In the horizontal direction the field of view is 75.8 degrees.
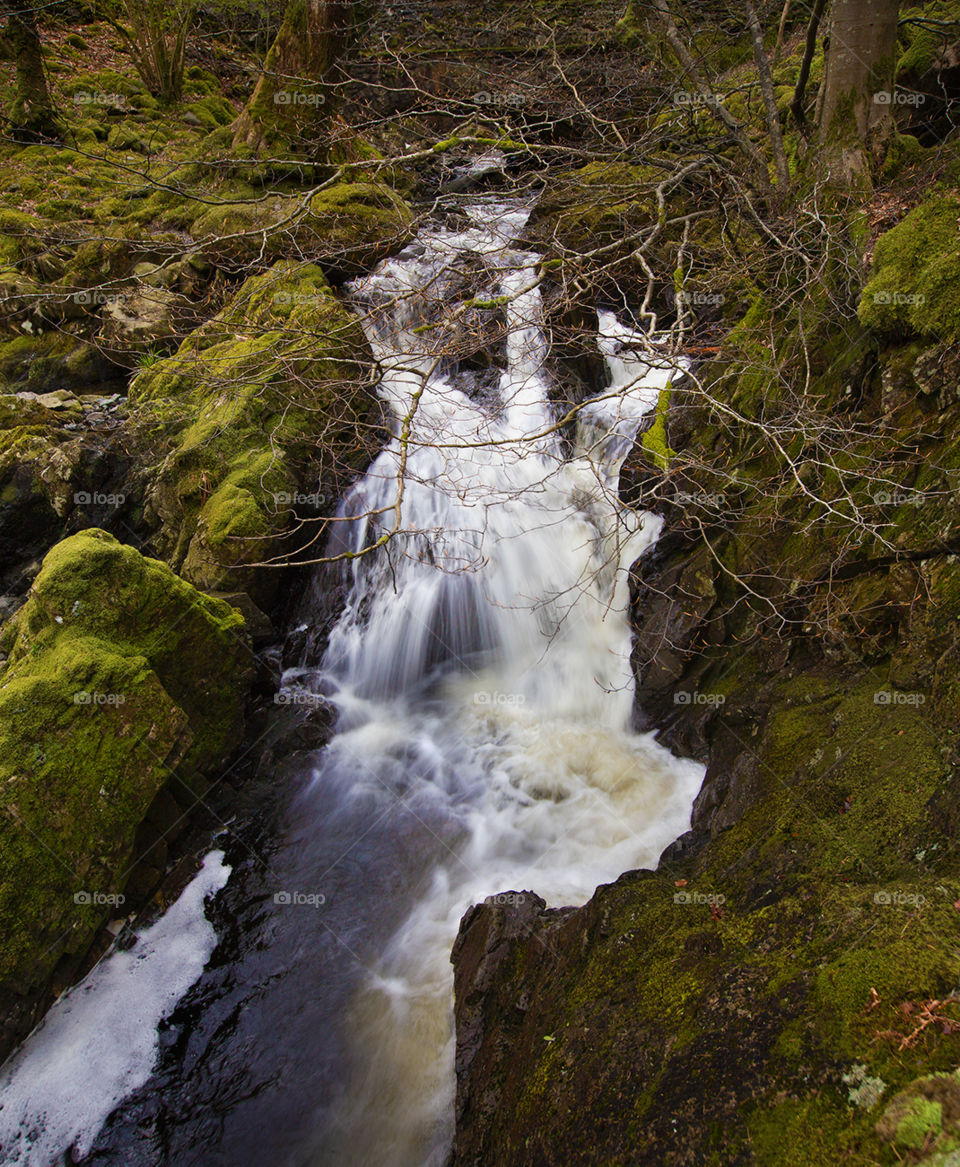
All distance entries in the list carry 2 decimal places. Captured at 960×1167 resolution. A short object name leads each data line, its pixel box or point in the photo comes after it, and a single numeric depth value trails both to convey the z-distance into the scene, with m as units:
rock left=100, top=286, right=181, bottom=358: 8.67
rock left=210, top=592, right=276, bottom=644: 6.26
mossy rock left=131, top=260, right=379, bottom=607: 6.54
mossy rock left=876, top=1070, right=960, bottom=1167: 1.42
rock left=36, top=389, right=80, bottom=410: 8.34
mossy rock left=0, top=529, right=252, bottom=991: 3.71
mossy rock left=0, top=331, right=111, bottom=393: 9.29
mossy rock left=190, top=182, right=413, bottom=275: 9.20
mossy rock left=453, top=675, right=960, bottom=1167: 1.80
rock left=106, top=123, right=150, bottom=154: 13.23
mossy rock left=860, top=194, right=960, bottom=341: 3.65
